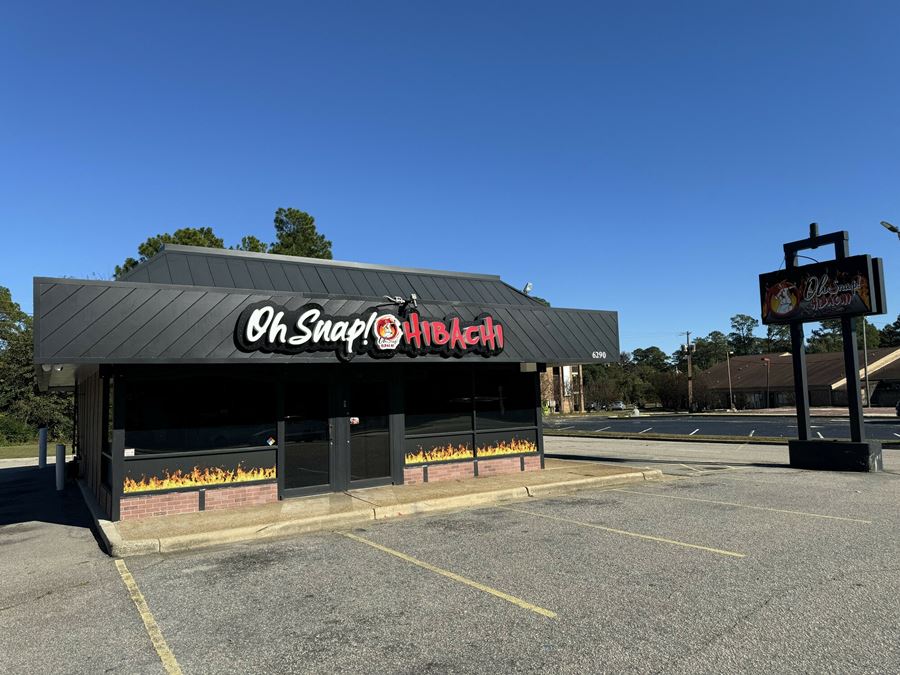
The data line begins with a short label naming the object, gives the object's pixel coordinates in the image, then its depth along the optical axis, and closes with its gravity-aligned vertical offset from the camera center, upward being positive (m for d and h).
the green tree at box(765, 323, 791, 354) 125.69 +6.51
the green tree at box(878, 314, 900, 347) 110.31 +6.01
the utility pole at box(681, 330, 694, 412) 65.69 -0.94
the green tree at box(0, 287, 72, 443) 43.72 -0.02
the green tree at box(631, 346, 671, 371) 131.75 +4.21
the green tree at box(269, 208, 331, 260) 43.44 +11.49
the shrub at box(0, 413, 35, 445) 40.28 -2.23
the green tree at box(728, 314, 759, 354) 135.88 +8.39
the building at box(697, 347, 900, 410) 62.47 -1.10
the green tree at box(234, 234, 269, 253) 38.16 +9.50
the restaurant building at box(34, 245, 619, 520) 9.70 +0.34
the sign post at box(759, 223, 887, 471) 14.76 +1.66
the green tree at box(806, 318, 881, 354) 112.56 +6.38
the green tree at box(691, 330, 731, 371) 127.69 +4.45
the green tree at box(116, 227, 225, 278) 35.22 +9.10
